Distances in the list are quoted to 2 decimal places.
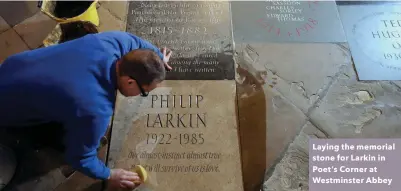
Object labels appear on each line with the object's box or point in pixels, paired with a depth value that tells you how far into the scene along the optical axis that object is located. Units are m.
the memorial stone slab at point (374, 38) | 2.88
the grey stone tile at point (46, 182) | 2.40
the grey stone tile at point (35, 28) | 2.97
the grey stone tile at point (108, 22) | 3.06
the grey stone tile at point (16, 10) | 3.08
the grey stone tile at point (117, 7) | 3.13
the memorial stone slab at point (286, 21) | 3.03
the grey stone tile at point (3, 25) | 3.02
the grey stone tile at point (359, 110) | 2.62
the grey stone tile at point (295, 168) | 2.43
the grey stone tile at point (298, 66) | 2.78
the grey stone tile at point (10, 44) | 2.90
